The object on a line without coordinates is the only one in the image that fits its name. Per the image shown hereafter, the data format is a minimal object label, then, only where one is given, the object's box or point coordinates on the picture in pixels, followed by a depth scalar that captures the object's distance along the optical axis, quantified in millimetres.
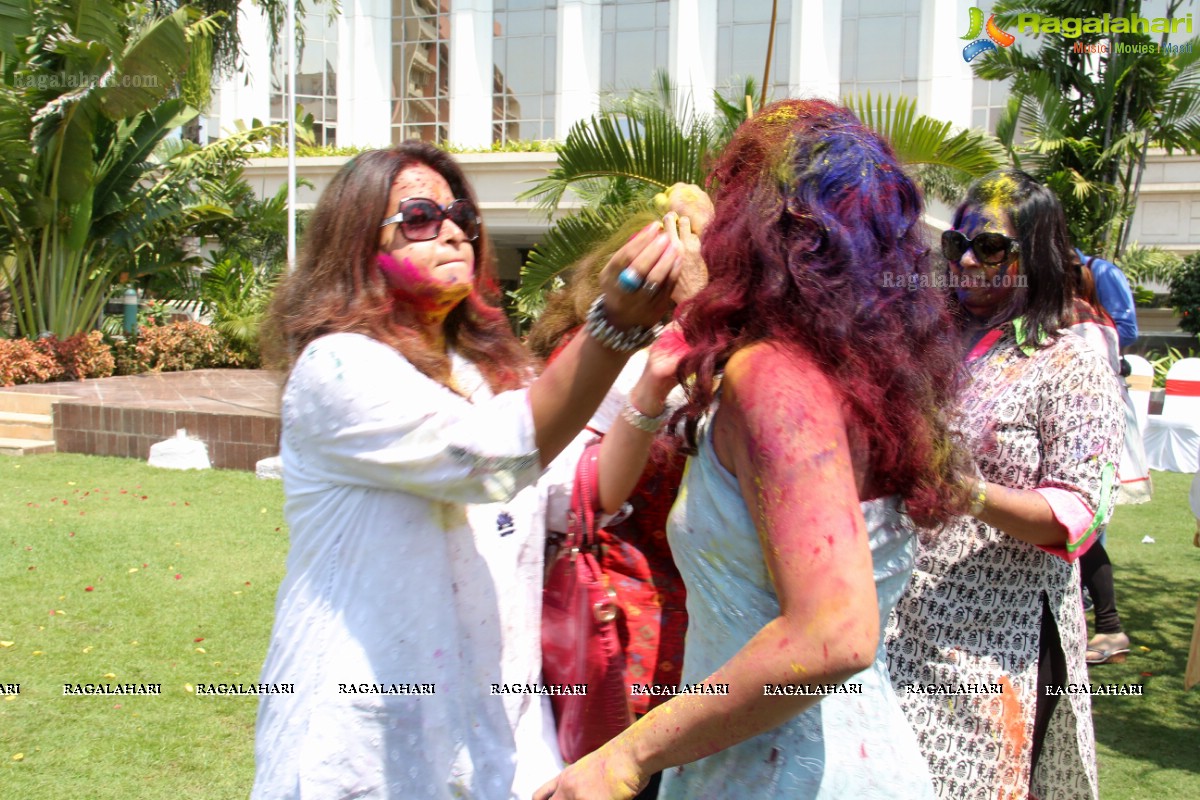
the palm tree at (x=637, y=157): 7379
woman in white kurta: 1493
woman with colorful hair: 1229
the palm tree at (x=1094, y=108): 11727
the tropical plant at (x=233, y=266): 17328
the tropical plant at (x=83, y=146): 12555
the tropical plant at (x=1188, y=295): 16906
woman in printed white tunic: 2148
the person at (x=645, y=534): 1833
